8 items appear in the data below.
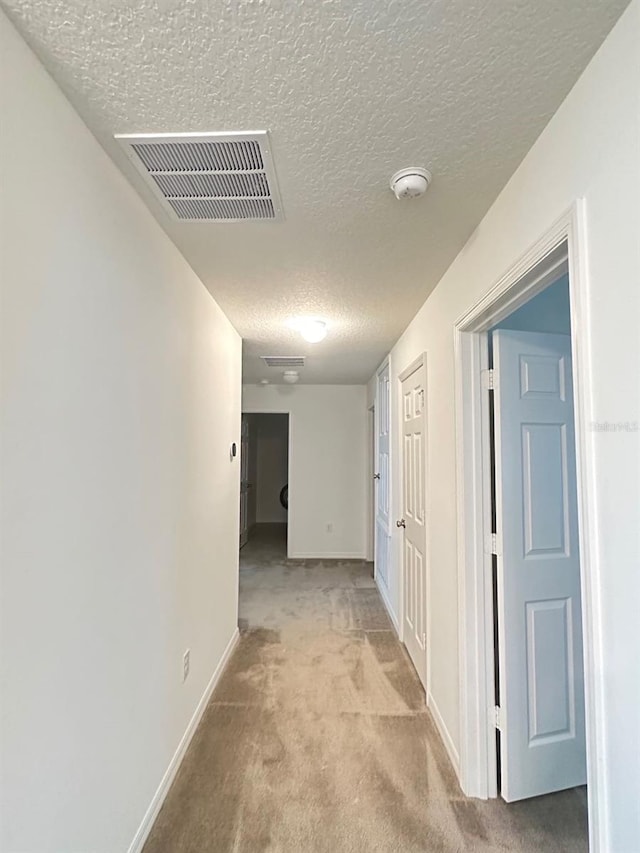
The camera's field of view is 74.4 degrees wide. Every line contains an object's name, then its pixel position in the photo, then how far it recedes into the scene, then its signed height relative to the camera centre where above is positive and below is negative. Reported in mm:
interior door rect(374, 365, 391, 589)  4164 -381
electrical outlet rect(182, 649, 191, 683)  1998 -1039
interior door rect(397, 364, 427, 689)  2691 -515
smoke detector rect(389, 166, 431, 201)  1356 +866
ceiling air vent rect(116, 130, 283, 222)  1236 +887
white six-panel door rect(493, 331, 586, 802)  1766 -532
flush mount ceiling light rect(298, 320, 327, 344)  2863 +806
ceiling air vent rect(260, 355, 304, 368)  4121 +869
